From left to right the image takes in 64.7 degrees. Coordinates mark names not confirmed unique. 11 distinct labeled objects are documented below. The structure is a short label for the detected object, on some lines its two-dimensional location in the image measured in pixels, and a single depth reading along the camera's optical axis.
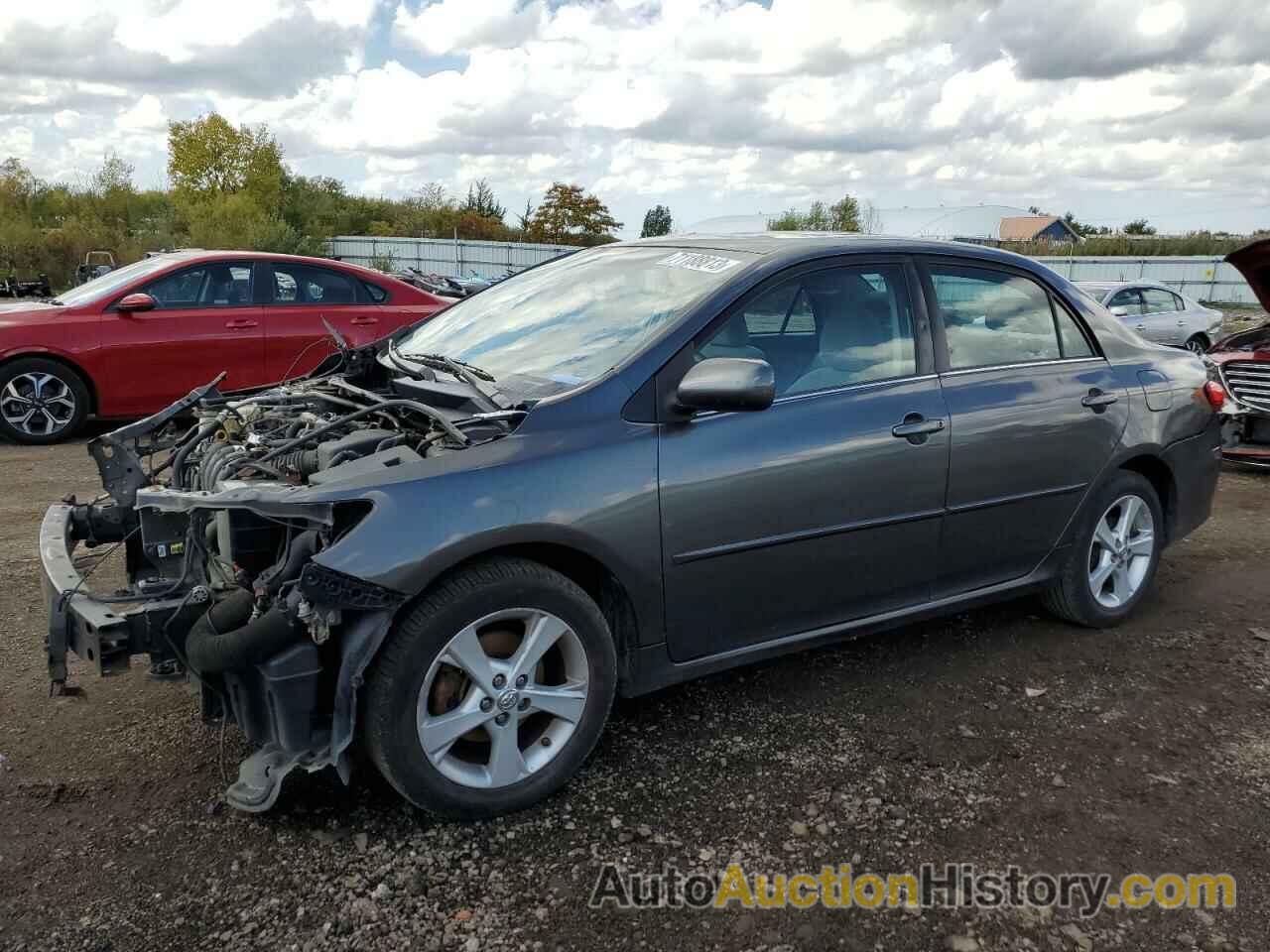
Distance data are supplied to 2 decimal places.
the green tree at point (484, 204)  68.94
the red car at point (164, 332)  7.91
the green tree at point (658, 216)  56.46
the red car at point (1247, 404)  7.95
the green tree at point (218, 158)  53.75
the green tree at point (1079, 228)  75.03
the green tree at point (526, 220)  67.25
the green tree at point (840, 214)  42.89
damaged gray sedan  2.71
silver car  15.71
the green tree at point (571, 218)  66.00
